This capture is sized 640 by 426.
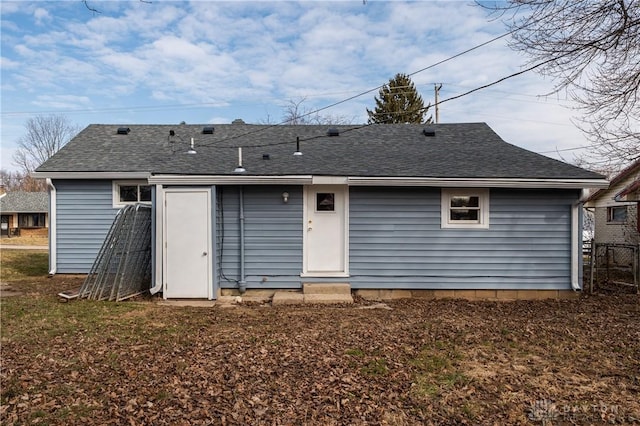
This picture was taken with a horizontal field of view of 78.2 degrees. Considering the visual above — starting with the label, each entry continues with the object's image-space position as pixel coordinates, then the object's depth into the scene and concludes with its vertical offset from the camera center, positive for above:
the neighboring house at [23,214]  31.41 -0.28
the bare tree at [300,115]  28.34 +7.14
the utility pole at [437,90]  24.03 +7.51
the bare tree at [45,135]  35.41 +6.89
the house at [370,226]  7.39 -0.27
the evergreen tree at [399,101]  28.34 +8.11
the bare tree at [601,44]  5.63 +2.56
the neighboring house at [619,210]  12.91 +0.15
